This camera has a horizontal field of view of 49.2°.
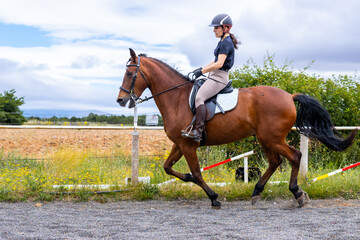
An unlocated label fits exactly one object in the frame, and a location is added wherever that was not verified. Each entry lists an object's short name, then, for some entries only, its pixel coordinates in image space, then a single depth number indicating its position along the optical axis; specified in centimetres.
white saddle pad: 622
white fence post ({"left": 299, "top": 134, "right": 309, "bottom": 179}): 786
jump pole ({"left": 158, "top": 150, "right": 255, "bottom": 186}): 745
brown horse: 624
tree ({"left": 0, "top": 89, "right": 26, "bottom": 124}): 2421
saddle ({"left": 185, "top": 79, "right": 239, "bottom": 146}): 619
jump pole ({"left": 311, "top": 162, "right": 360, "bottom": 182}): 762
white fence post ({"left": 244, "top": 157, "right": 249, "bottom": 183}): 805
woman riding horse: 603
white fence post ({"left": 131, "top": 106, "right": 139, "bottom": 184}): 734
